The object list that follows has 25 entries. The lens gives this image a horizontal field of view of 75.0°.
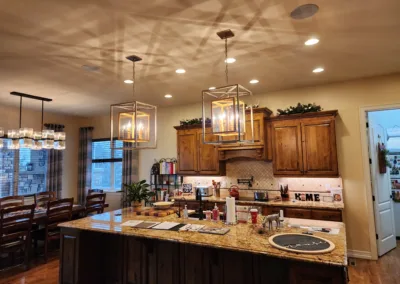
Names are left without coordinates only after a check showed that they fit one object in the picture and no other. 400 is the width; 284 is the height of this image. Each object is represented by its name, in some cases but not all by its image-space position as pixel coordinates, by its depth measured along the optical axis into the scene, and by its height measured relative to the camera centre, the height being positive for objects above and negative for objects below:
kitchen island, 1.89 -0.89
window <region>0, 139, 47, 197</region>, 5.66 -0.06
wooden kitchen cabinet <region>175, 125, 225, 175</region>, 5.28 +0.21
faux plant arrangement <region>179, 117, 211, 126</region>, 5.44 +0.91
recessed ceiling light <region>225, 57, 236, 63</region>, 3.48 +1.40
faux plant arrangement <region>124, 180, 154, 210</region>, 3.85 -0.44
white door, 4.35 -0.74
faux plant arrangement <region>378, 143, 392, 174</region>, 4.73 +0.01
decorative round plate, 1.94 -0.64
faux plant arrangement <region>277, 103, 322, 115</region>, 4.41 +0.91
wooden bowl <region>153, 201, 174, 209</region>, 3.61 -0.55
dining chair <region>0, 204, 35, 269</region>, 3.61 -0.93
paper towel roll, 2.78 -0.52
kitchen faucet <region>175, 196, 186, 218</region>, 3.27 -0.62
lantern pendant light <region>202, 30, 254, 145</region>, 2.47 +0.47
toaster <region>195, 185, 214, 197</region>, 5.27 -0.54
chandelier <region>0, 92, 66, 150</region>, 4.46 +0.52
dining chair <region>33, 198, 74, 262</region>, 4.23 -0.87
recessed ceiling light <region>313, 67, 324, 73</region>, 3.90 +1.40
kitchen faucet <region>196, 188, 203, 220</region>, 3.16 -0.42
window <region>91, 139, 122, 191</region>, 6.97 +0.01
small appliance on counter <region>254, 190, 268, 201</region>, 4.75 -0.60
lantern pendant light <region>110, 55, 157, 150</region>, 3.00 +0.49
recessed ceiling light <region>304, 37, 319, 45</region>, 2.96 +1.39
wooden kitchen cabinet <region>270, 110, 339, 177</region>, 4.26 +0.30
